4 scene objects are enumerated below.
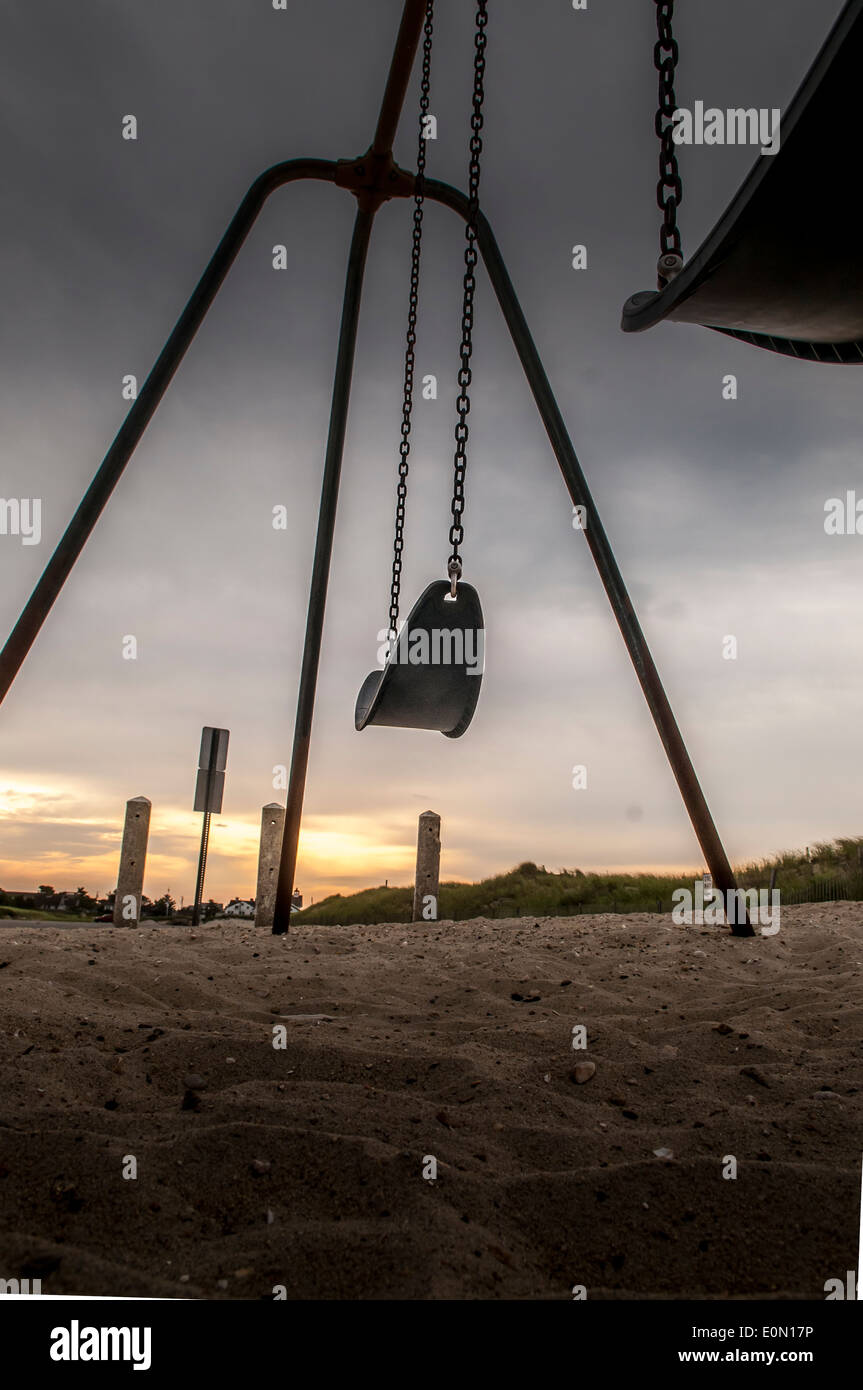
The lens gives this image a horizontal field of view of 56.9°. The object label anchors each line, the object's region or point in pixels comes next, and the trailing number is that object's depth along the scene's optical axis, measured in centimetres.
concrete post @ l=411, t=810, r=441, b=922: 770
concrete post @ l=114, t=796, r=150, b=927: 742
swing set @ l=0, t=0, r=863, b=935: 108
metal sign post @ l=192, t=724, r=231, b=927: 767
